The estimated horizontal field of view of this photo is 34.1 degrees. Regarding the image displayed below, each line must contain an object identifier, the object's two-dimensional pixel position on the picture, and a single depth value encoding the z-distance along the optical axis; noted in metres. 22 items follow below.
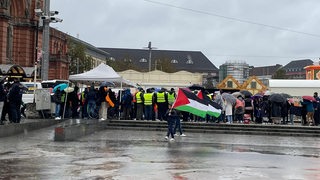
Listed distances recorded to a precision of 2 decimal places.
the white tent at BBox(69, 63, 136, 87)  26.52
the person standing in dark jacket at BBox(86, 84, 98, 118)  25.09
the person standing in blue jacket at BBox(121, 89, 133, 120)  26.62
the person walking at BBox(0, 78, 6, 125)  18.88
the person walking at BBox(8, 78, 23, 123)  19.41
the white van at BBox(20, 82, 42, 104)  30.52
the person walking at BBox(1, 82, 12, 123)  19.39
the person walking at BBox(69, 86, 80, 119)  24.98
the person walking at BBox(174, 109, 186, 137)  19.84
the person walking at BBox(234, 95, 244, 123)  26.58
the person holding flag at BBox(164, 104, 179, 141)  19.27
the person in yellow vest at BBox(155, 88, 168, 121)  25.84
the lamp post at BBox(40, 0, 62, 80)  31.53
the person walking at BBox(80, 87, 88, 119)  25.53
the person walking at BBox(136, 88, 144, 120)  26.43
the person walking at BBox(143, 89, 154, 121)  26.16
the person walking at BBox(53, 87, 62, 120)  24.64
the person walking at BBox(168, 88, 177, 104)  25.50
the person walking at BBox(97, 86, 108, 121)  25.00
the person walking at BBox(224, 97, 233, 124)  26.08
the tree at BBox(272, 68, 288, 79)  118.62
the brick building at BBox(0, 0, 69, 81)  52.26
